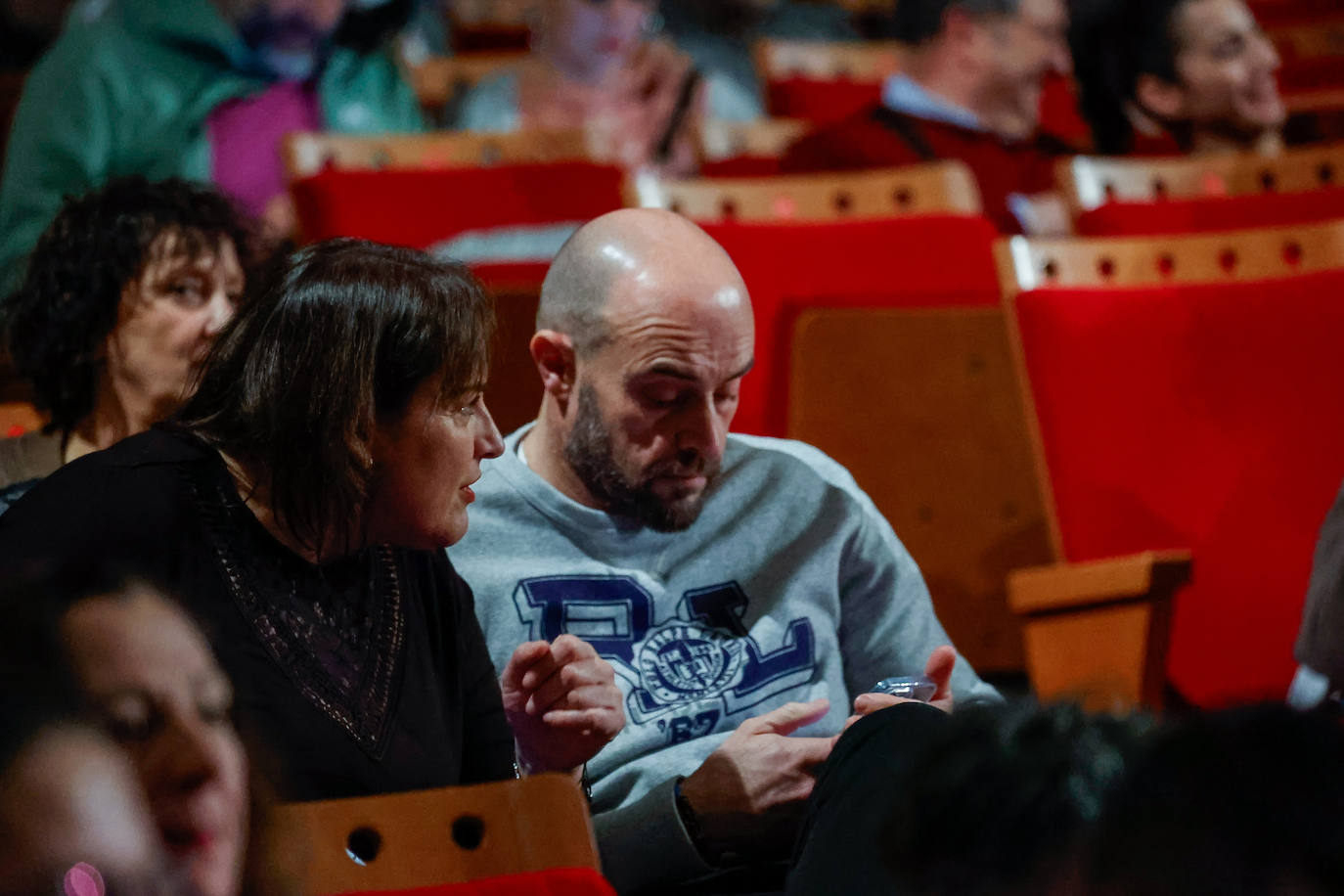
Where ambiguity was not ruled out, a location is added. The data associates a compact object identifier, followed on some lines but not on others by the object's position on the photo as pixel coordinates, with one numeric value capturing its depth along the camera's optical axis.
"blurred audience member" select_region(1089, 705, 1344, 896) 3.16
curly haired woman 5.09
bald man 4.97
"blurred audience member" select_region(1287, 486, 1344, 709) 5.03
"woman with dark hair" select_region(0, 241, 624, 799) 4.73
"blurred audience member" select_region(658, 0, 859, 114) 9.16
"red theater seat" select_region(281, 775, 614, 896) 4.60
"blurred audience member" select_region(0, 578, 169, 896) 3.24
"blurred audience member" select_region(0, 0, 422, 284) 5.84
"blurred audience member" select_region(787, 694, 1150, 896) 3.41
